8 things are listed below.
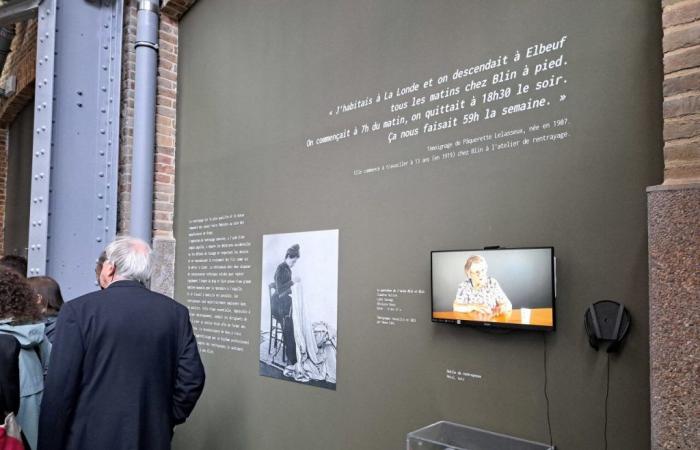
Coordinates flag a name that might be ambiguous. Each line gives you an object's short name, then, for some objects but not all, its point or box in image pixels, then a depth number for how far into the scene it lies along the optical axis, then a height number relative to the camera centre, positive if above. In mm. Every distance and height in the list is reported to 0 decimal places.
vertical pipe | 4273 +1121
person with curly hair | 2055 -386
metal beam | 4305 +993
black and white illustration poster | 3081 -384
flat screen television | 2084 -160
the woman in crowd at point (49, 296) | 2899 -305
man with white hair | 2121 -569
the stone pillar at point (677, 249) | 1582 +17
